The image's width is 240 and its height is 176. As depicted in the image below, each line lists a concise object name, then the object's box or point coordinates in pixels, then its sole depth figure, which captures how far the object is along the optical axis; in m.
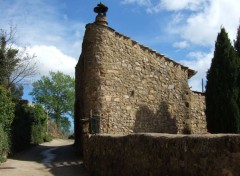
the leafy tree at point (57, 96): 39.80
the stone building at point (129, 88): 10.73
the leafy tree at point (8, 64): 14.06
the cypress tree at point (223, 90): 9.71
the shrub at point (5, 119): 10.79
